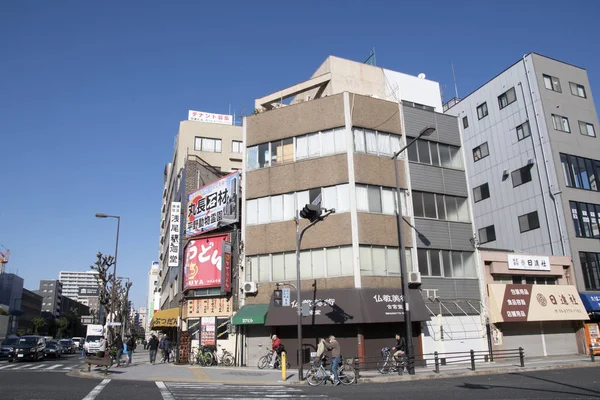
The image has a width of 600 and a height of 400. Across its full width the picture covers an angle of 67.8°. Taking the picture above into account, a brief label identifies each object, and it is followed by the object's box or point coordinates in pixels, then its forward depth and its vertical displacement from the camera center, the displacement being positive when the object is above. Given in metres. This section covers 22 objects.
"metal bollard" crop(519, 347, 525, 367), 21.48 -1.69
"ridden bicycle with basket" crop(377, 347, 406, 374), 19.92 -1.82
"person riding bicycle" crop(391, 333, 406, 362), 20.34 -1.27
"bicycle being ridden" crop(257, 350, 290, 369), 24.47 -1.86
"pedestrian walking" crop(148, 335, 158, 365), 28.87 -1.13
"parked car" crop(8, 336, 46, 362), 32.28 -1.21
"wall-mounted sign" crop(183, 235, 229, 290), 29.17 +4.21
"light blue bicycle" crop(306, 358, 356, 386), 17.44 -1.97
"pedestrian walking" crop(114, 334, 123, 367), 28.09 -0.96
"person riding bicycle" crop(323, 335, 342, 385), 17.22 -1.29
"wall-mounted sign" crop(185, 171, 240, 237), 29.70 +8.32
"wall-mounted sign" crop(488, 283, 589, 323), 27.11 +0.97
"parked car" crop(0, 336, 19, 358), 32.31 -0.85
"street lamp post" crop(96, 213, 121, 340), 32.55 +7.83
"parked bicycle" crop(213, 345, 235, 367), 26.61 -1.85
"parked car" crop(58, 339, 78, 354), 53.32 -1.71
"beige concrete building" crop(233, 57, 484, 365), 24.19 +5.88
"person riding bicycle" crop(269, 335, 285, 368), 24.08 -1.21
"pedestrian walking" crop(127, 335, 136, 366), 28.59 -1.23
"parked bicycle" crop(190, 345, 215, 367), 26.86 -1.73
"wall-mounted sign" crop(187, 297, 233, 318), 28.55 +1.27
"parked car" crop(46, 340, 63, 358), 39.72 -1.51
